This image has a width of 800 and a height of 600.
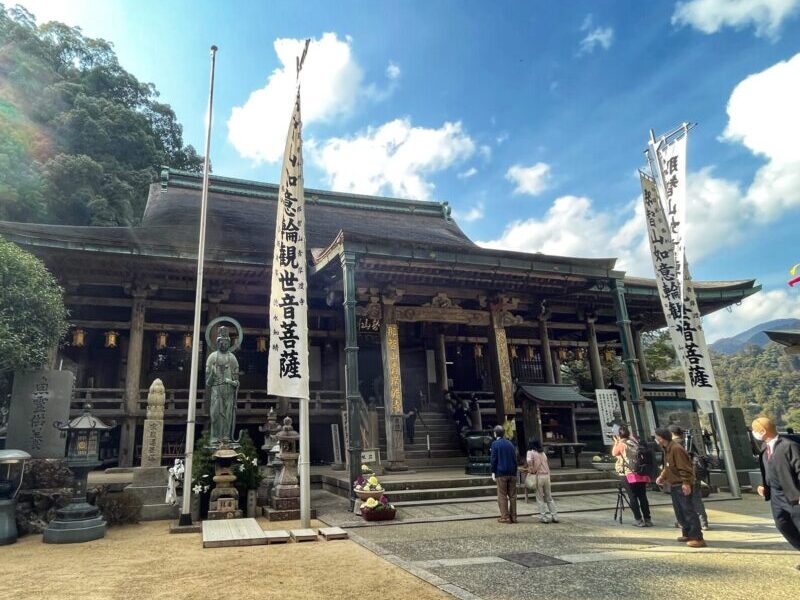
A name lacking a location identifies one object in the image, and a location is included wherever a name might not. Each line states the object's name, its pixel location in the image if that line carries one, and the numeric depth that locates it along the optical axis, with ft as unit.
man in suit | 15.44
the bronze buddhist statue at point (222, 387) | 33.55
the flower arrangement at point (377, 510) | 27.40
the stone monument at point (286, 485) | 29.35
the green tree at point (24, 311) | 29.81
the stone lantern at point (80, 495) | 24.40
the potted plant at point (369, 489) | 28.32
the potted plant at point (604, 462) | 41.05
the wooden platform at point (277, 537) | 22.17
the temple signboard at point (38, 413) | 30.27
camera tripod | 26.81
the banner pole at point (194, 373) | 26.96
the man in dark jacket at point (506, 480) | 26.66
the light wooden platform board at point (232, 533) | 21.83
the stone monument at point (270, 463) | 32.45
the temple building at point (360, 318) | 42.86
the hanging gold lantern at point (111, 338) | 45.40
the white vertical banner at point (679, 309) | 34.32
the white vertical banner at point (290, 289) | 25.79
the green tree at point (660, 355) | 95.20
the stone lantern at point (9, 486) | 24.38
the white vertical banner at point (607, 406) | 44.24
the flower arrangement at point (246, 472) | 30.30
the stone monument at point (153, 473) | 30.86
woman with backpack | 25.53
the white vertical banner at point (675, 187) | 35.73
